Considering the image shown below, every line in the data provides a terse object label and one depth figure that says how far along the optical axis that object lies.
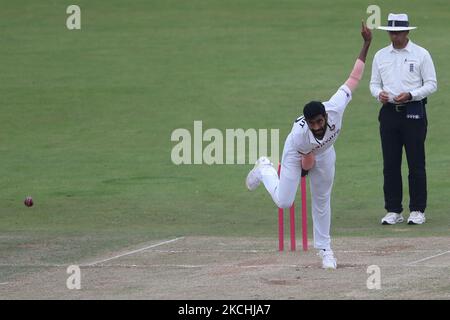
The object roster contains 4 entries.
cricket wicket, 13.11
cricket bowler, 11.24
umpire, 14.95
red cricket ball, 17.17
